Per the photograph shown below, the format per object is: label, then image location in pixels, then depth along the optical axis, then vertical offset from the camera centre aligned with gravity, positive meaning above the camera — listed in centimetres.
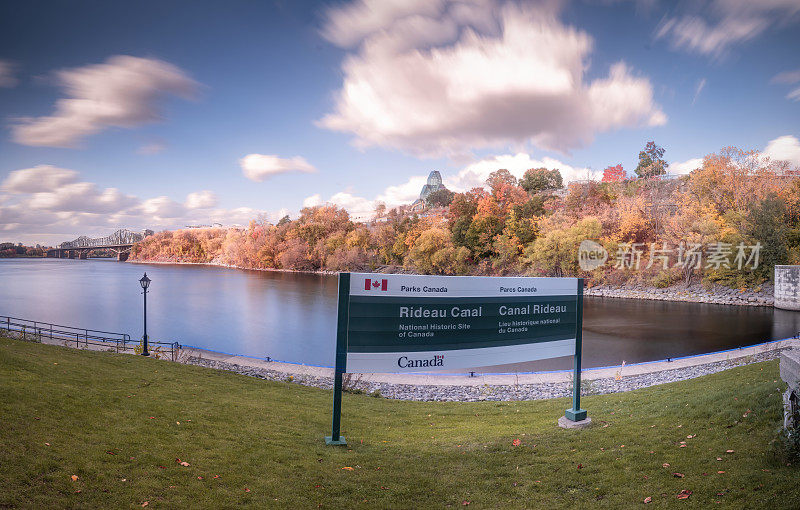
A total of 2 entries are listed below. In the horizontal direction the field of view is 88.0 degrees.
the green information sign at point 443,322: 633 -100
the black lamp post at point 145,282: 1934 -141
